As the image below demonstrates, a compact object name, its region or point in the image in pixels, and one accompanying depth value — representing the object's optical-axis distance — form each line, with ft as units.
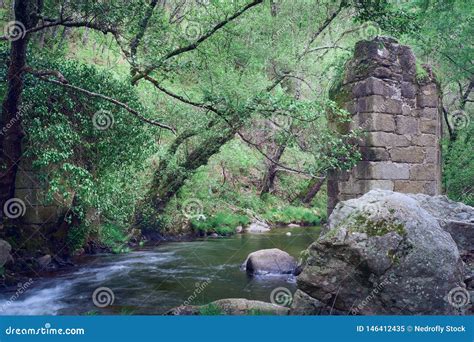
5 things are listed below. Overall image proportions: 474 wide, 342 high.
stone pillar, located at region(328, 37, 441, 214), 28.53
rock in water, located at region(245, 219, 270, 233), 63.01
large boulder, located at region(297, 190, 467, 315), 16.67
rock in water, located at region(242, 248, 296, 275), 34.96
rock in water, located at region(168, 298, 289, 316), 21.09
